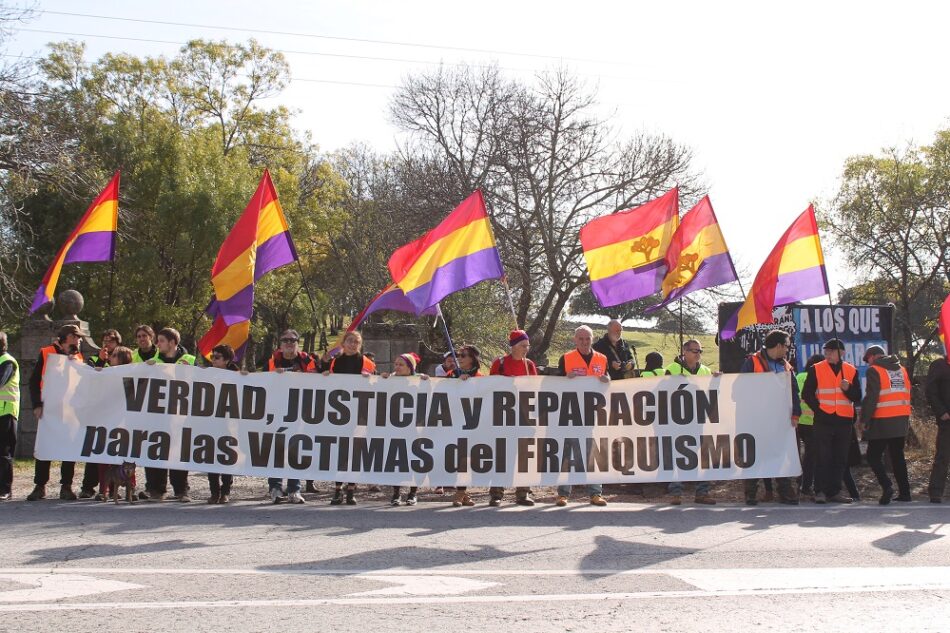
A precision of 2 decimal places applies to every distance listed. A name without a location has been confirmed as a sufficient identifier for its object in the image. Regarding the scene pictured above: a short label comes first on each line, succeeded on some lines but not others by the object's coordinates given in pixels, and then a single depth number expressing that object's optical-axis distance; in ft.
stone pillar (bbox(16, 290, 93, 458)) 47.80
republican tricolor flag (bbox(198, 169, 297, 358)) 35.83
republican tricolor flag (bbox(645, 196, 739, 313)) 36.94
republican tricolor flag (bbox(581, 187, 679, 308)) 37.06
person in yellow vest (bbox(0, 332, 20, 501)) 33.71
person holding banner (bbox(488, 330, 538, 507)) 34.37
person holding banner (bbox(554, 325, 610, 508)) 34.58
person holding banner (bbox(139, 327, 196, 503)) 34.27
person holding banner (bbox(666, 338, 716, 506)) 34.60
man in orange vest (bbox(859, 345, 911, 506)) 35.96
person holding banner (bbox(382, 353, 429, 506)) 34.09
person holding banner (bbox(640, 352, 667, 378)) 39.00
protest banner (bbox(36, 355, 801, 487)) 33.37
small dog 33.06
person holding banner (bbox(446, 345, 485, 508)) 34.07
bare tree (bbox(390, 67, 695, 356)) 97.25
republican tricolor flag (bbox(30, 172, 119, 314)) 38.01
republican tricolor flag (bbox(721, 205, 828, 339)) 35.94
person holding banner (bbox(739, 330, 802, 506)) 34.53
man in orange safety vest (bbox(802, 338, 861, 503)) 34.78
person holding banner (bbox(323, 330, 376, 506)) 34.91
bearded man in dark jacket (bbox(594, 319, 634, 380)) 37.70
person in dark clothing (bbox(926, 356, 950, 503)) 35.40
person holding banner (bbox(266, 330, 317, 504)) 34.24
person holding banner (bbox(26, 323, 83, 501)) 33.81
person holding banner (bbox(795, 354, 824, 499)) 36.60
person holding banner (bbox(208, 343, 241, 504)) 33.55
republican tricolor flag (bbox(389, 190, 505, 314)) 35.60
